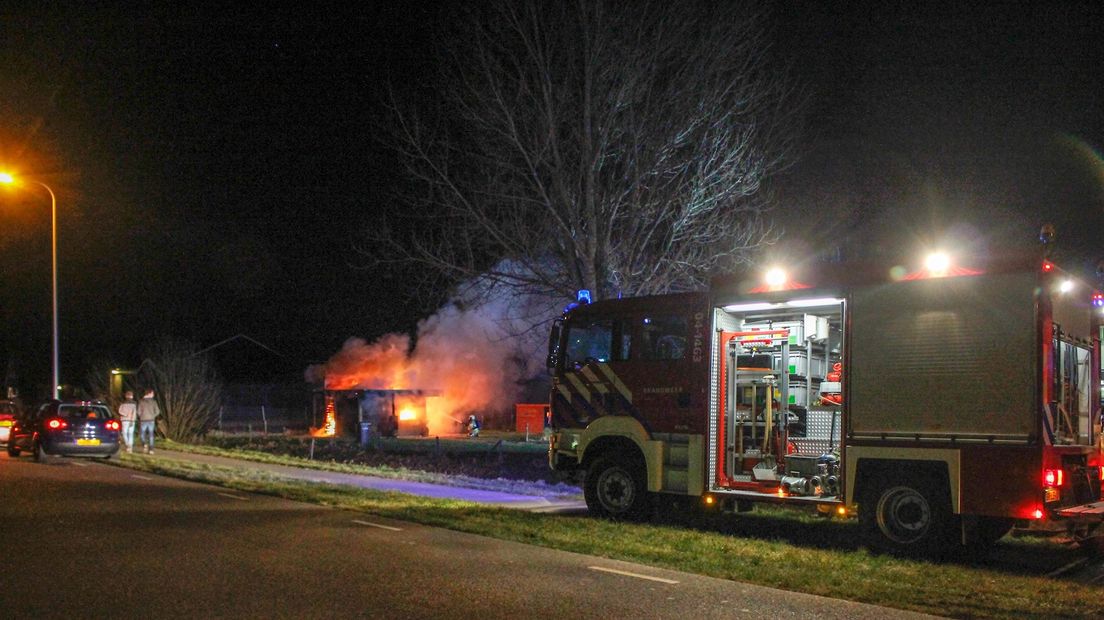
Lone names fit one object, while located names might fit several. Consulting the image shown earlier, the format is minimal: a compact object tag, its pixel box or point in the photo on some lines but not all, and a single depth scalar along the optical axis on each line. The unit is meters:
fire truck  9.09
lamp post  24.09
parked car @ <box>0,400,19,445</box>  27.11
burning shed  40.25
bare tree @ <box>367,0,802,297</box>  15.18
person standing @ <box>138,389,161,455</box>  22.61
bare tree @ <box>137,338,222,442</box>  29.16
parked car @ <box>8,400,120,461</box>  20.88
